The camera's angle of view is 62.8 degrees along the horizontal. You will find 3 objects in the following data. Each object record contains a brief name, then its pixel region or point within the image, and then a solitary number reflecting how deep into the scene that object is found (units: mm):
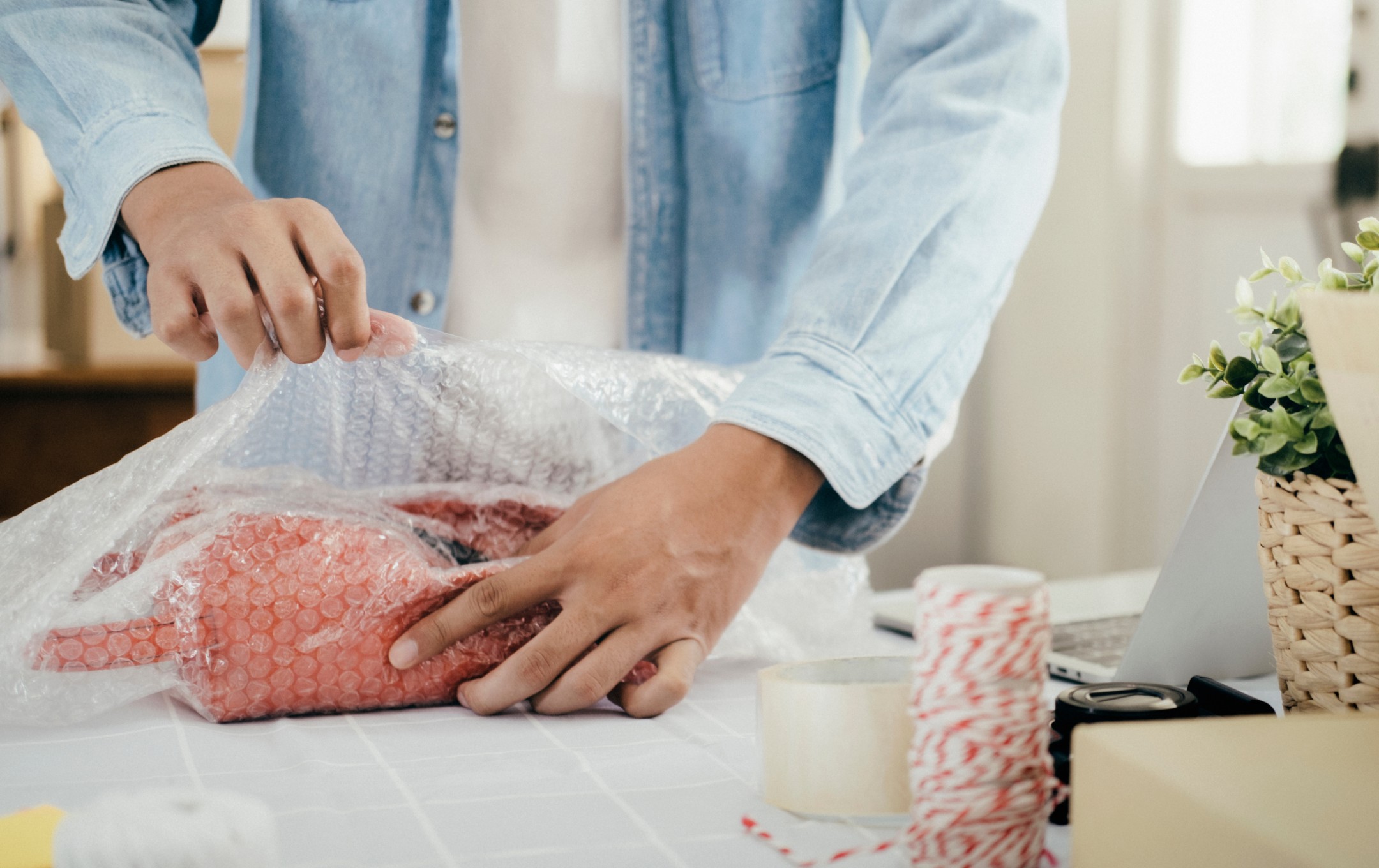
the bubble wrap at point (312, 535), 582
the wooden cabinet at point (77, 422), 2406
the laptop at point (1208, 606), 594
